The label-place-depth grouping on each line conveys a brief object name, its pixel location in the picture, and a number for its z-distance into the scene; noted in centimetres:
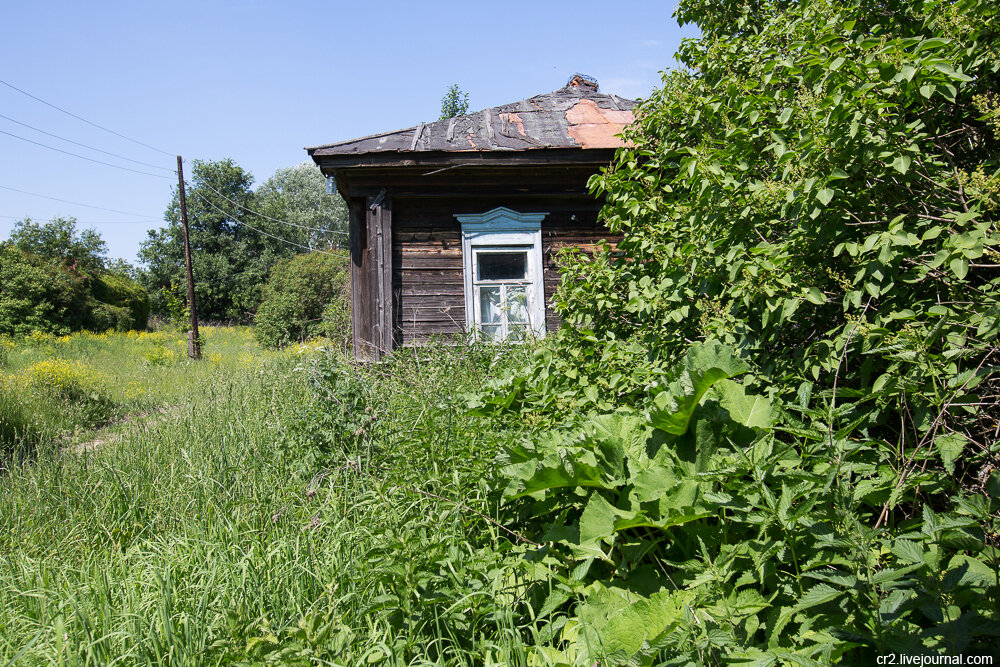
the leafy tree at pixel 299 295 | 2317
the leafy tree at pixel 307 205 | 4912
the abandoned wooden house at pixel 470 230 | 784
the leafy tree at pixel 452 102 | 2817
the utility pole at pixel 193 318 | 1950
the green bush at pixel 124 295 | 2334
